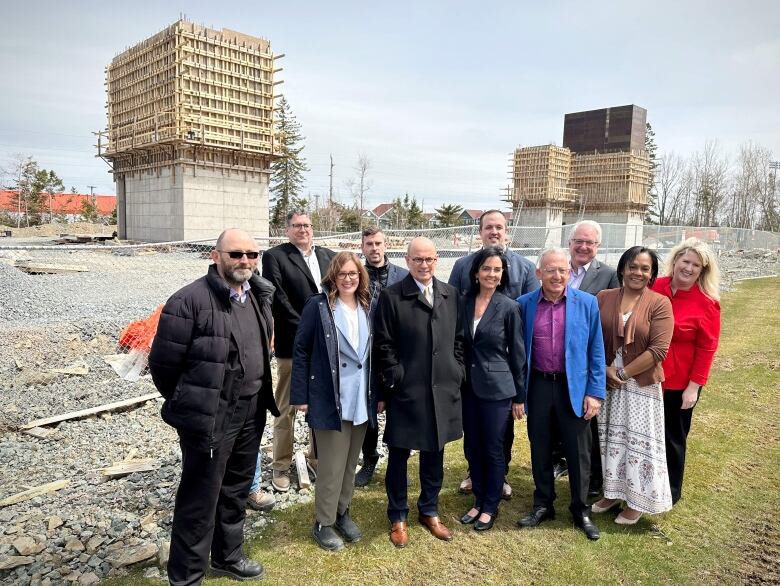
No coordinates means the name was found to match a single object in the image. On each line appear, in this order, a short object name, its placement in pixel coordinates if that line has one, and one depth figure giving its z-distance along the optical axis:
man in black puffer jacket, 2.90
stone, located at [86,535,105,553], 3.63
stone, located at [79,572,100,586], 3.24
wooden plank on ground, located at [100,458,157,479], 4.81
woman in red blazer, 3.88
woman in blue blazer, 3.51
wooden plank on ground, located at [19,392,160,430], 6.15
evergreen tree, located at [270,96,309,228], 50.91
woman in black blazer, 3.72
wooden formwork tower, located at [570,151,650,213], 48.88
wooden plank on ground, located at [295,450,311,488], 4.51
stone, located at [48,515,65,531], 3.91
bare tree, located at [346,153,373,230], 51.17
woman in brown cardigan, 3.75
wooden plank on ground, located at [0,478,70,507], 4.43
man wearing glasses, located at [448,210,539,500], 4.36
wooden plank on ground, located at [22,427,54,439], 5.90
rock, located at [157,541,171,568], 3.42
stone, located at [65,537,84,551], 3.62
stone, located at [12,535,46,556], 3.57
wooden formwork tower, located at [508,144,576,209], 47.44
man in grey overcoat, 3.55
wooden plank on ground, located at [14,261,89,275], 15.16
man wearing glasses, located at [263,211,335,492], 4.38
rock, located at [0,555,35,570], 3.43
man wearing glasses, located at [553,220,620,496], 4.34
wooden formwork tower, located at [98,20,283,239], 24.66
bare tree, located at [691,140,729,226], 53.25
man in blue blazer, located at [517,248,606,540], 3.67
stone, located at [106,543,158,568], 3.43
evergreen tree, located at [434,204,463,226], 55.22
